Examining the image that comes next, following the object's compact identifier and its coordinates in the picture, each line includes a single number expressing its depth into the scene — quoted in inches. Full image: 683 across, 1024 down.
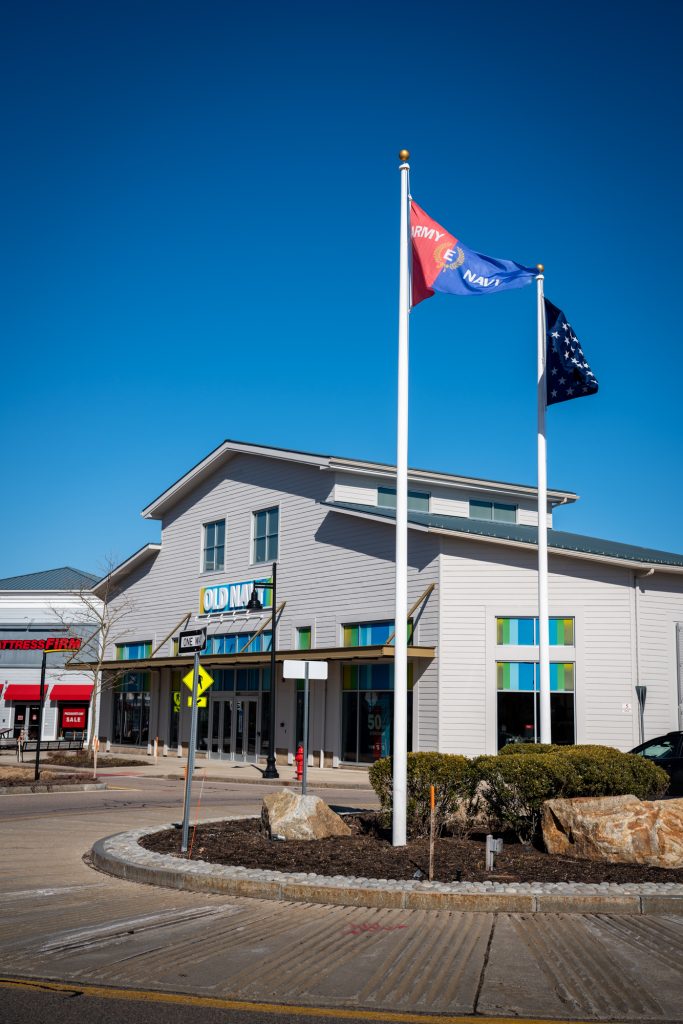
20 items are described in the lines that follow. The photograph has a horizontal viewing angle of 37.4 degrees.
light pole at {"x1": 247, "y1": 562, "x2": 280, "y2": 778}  1174.4
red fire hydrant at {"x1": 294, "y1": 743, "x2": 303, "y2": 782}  1129.8
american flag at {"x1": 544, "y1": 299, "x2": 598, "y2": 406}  754.2
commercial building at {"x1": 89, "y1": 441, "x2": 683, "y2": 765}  1156.5
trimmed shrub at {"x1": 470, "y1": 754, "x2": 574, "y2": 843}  478.6
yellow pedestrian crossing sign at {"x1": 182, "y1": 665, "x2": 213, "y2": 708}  549.0
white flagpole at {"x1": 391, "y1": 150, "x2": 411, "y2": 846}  482.8
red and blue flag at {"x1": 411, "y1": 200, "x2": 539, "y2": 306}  551.5
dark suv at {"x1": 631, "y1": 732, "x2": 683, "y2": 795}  797.9
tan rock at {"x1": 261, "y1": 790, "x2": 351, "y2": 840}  514.3
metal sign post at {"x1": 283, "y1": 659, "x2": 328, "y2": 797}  773.9
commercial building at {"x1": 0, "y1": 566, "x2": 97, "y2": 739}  2171.5
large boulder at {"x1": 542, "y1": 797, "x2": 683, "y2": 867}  430.0
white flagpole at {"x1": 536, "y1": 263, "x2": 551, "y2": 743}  751.7
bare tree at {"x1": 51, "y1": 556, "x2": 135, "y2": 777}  1809.8
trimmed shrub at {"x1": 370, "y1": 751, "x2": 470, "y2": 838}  510.0
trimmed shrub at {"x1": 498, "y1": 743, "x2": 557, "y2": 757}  630.5
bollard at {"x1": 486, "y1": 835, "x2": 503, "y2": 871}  424.8
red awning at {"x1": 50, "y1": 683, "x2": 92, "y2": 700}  2185.0
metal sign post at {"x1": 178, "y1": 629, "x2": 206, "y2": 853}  484.9
